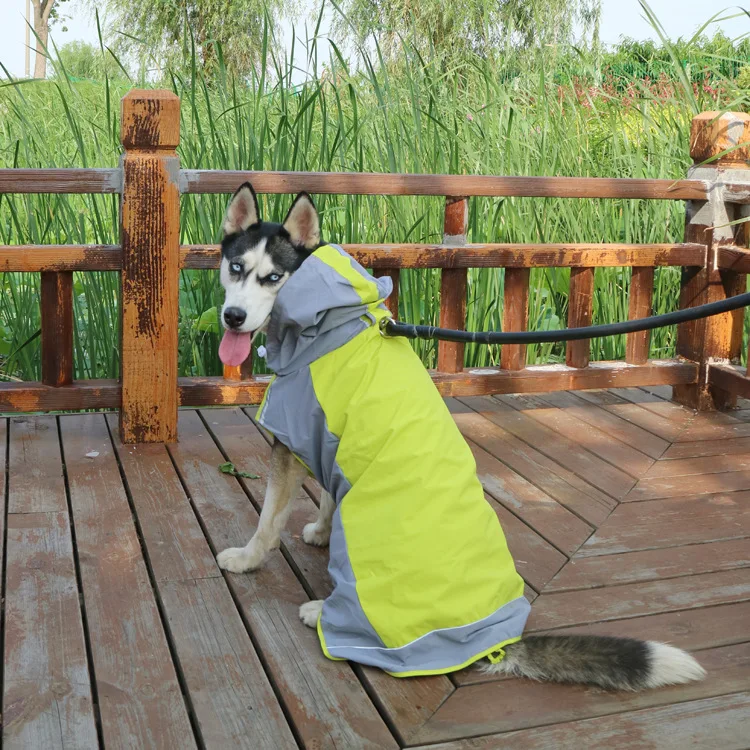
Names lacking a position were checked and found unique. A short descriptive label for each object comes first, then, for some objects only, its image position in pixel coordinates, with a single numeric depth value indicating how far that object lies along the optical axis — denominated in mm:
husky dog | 1987
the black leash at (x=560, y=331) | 1973
